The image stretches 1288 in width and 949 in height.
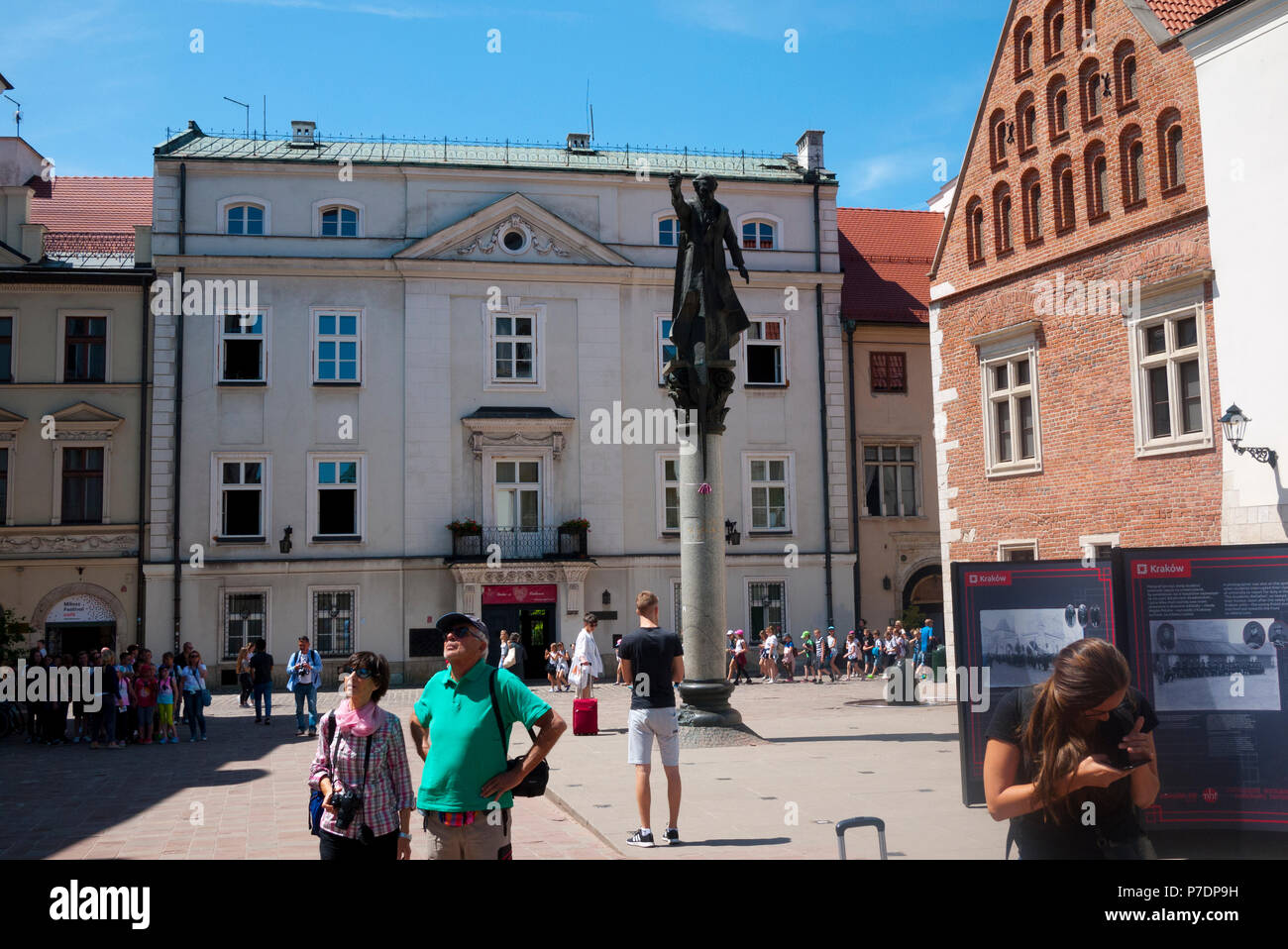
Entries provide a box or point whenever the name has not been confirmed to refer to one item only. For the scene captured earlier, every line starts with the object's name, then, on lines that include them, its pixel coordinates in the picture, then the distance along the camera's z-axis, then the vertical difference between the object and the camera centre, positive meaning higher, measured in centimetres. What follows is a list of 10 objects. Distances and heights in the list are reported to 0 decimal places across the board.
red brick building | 1750 +432
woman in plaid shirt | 575 -105
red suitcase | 1786 -241
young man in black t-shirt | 913 -117
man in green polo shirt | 552 -91
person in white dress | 2230 -188
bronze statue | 1600 +346
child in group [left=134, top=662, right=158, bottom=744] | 2028 -229
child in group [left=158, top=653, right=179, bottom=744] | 2039 -239
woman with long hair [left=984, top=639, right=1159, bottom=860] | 436 -81
